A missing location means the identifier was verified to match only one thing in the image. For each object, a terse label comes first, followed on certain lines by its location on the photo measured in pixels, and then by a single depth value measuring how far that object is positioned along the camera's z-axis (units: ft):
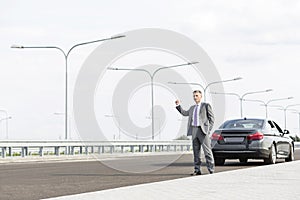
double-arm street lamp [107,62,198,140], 157.42
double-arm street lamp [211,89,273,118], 243.19
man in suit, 49.96
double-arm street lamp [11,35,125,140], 117.70
